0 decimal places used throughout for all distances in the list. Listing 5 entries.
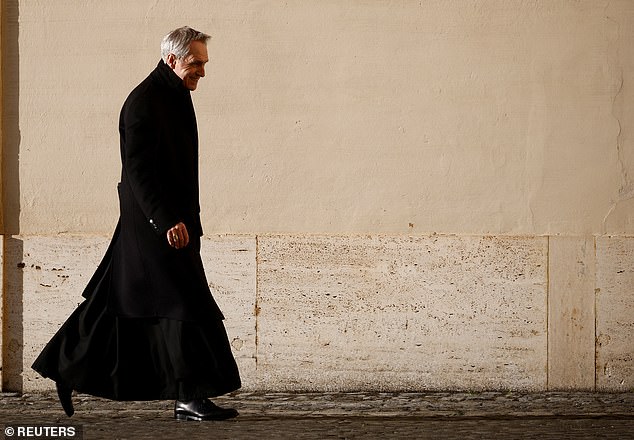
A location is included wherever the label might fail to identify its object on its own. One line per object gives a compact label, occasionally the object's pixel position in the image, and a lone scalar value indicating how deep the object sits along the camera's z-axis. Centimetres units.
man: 1202
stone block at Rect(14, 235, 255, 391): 1548
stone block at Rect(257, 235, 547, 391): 1533
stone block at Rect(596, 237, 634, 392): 1524
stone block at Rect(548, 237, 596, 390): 1530
